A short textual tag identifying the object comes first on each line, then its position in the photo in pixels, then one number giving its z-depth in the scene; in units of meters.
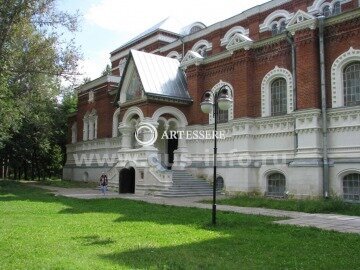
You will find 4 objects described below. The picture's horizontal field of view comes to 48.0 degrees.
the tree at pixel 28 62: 16.81
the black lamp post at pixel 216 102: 10.40
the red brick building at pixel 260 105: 15.55
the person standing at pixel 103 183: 20.58
